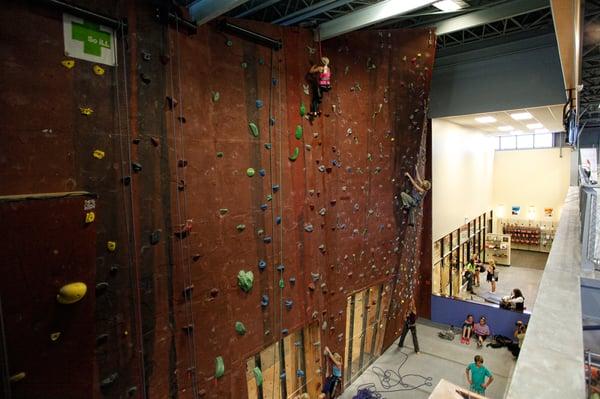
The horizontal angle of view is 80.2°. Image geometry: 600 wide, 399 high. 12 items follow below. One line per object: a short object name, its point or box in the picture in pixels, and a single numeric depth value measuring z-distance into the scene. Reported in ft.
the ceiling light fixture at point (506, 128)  35.33
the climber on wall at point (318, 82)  14.66
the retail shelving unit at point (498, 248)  44.91
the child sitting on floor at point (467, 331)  25.23
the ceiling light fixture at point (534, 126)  33.47
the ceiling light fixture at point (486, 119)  28.75
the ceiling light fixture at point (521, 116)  27.43
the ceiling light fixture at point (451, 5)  15.44
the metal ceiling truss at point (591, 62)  15.56
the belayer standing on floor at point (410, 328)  23.94
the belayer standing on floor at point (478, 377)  18.01
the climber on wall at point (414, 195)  22.15
